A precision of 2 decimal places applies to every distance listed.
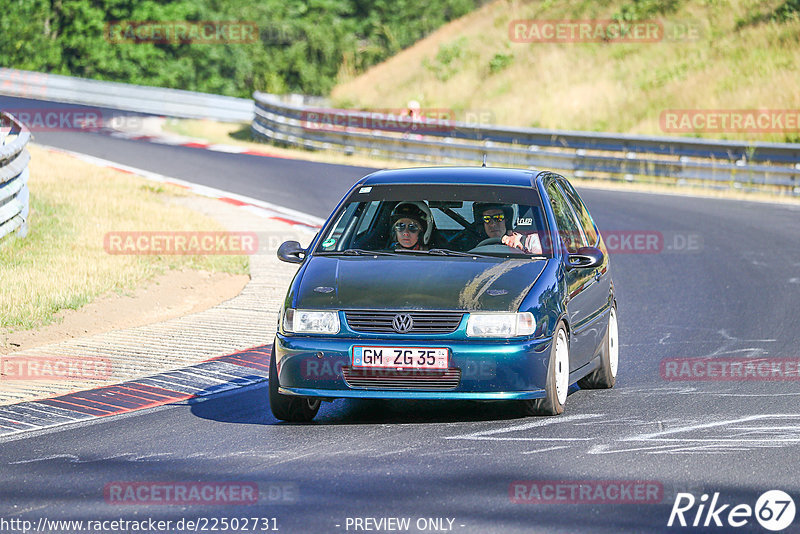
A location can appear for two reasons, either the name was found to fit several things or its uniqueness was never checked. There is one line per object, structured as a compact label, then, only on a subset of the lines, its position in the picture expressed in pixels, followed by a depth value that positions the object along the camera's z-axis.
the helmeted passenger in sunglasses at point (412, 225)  17.34
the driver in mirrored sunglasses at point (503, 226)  17.23
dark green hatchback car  15.12
